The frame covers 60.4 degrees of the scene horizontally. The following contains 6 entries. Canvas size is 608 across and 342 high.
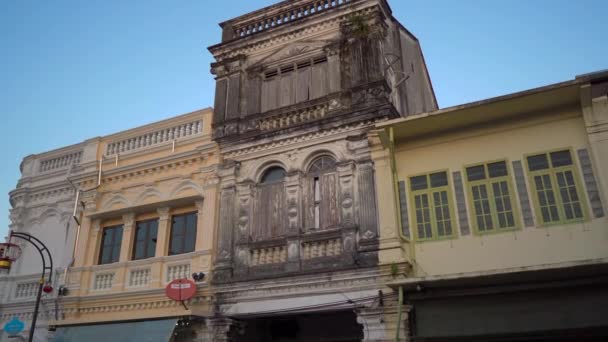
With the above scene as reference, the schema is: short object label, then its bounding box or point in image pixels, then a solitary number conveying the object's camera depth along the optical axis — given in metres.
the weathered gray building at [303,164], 11.32
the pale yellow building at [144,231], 12.95
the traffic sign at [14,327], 14.51
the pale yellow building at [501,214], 9.34
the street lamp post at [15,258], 12.88
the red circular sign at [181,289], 12.21
